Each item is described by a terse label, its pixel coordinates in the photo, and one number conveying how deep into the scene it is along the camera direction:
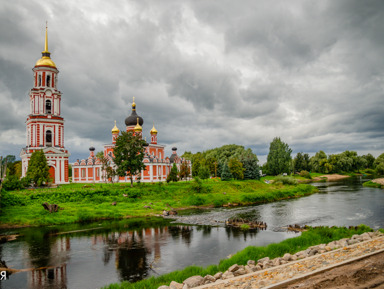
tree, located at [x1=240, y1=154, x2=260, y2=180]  58.41
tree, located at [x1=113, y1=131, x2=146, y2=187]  39.33
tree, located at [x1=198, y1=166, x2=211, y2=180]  53.62
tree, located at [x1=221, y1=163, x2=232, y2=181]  54.52
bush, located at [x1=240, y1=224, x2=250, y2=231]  21.92
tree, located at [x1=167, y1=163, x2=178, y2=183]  45.45
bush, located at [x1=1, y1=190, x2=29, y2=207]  26.80
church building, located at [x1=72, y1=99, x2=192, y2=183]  51.66
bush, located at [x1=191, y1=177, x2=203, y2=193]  41.29
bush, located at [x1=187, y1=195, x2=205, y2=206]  36.11
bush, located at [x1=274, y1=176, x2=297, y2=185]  55.16
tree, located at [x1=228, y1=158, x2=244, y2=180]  55.84
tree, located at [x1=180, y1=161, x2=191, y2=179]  52.98
